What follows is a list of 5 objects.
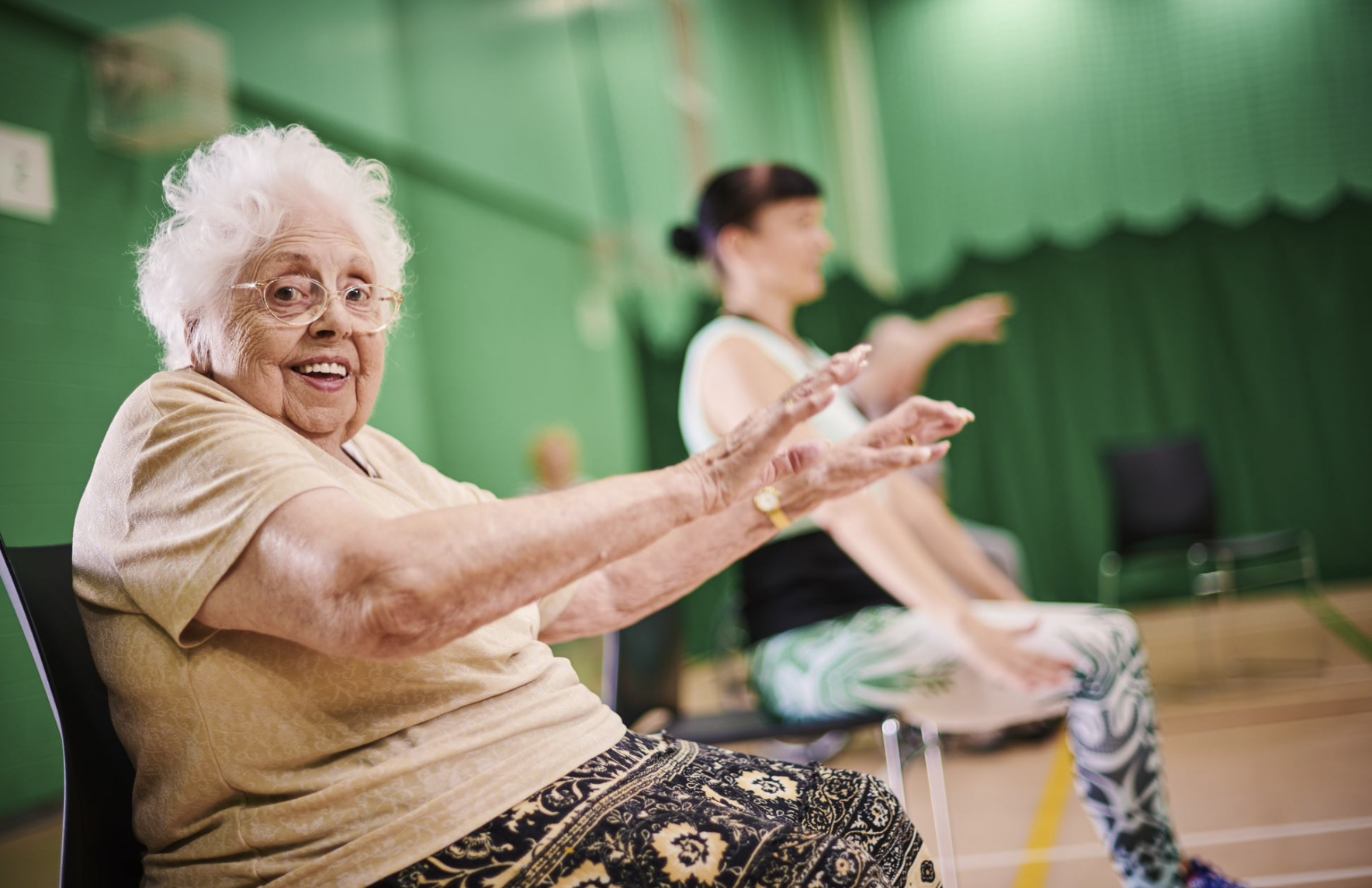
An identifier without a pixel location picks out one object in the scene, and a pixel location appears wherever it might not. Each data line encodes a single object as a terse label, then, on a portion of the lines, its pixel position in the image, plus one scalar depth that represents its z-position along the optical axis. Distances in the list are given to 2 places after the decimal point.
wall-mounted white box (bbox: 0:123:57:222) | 2.79
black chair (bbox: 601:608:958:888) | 1.84
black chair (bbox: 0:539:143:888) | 0.98
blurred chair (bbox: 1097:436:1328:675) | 4.83
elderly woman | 0.92
